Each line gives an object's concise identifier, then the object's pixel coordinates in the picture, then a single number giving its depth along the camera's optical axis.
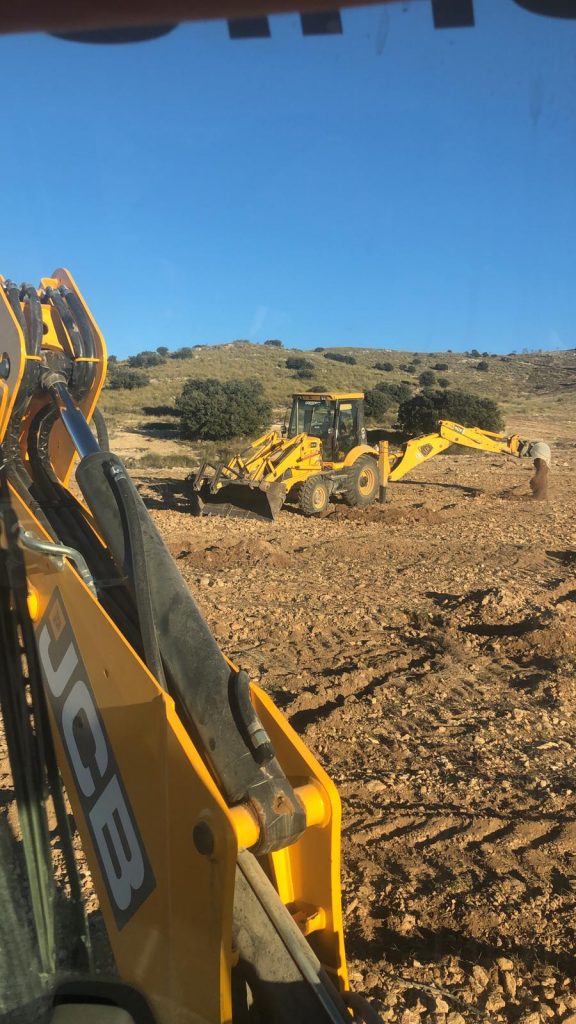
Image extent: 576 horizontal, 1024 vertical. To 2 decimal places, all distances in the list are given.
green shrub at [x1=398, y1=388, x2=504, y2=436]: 27.36
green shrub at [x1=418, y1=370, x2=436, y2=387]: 44.52
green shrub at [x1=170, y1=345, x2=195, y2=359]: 54.38
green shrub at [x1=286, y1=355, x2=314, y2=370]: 50.21
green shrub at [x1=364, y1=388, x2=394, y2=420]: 33.29
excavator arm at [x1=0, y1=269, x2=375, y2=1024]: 1.50
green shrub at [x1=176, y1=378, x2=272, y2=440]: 26.70
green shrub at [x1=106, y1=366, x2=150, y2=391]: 35.75
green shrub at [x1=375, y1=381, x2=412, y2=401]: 37.28
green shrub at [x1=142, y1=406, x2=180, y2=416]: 33.06
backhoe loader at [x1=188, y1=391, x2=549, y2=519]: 13.91
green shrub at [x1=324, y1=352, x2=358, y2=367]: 57.03
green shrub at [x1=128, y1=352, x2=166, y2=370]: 45.50
